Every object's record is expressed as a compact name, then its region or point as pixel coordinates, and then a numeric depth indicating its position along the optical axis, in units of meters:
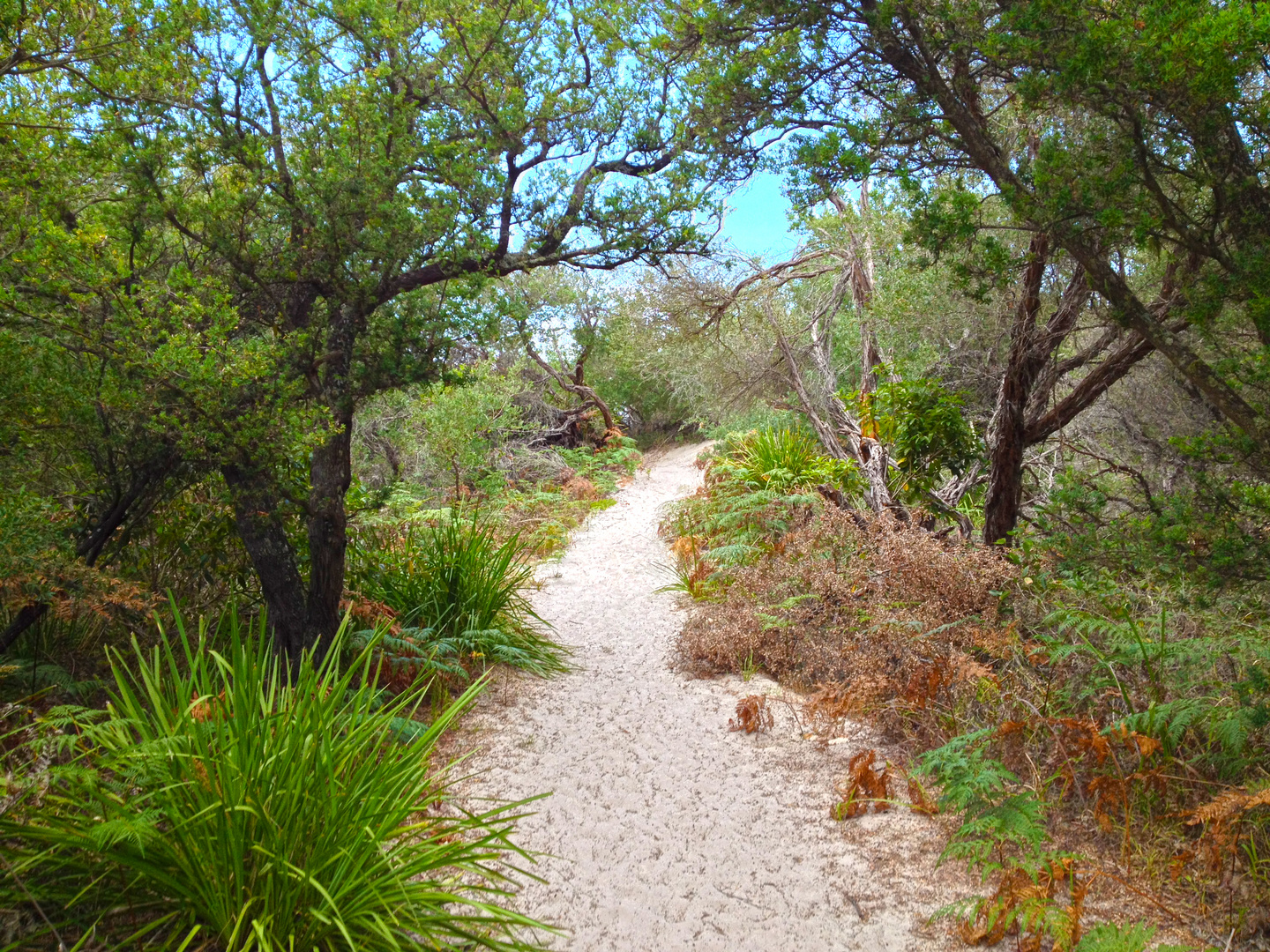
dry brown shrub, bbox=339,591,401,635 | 5.14
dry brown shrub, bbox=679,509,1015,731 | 4.38
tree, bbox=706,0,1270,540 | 3.29
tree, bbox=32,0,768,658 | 4.24
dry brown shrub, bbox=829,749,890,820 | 3.78
